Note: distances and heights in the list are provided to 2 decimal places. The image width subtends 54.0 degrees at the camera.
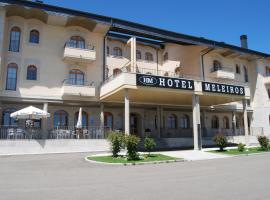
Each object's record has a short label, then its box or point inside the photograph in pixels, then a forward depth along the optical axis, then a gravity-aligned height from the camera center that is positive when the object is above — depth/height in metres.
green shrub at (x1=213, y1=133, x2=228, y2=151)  20.23 -0.59
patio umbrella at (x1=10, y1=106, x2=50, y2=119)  18.36 +1.37
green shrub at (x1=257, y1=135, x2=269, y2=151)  21.64 -0.79
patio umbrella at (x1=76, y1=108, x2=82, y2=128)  20.60 +0.88
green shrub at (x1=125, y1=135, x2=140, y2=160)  15.18 -0.78
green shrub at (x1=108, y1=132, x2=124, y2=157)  16.41 -0.54
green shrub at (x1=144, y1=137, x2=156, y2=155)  16.80 -0.68
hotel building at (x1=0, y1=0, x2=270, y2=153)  21.53 +5.12
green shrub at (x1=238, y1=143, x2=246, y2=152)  20.22 -1.04
